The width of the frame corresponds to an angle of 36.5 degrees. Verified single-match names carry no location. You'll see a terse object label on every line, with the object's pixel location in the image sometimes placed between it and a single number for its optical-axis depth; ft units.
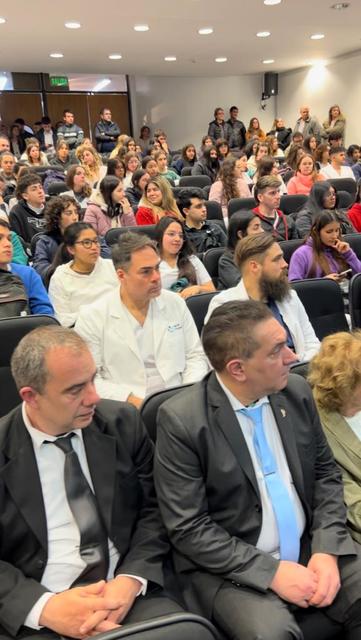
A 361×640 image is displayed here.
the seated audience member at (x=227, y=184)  18.53
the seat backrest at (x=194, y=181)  23.00
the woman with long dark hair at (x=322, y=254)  10.67
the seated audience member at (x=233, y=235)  11.30
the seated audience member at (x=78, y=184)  18.52
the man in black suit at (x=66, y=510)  4.12
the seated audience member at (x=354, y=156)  27.17
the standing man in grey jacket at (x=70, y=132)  34.58
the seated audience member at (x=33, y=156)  26.30
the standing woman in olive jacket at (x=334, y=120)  33.76
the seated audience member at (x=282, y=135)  37.01
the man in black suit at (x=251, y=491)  4.39
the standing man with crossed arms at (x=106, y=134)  36.11
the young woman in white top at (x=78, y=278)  9.96
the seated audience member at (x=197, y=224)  13.35
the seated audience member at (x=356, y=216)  14.57
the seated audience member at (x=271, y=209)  13.76
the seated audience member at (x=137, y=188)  18.71
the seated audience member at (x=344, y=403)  5.20
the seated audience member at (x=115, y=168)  20.30
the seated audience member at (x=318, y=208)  14.17
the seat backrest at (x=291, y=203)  17.40
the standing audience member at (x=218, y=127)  38.65
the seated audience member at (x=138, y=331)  7.32
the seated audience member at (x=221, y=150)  27.07
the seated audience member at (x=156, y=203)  15.80
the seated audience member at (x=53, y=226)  12.33
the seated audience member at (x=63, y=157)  26.32
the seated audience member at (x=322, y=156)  22.23
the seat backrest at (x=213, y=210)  16.40
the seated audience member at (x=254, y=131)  37.51
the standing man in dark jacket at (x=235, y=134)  39.47
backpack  8.23
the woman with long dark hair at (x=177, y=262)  10.88
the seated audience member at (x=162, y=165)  23.89
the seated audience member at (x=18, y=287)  8.32
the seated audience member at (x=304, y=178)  19.70
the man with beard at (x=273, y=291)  7.95
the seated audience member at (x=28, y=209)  15.44
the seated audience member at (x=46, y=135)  36.88
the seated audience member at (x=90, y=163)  22.04
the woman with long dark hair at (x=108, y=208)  15.80
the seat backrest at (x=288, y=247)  11.67
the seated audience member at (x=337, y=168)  21.56
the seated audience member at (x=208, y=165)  25.94
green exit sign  41.50
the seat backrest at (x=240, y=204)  16.63
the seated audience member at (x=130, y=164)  22.66
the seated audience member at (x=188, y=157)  30.14
